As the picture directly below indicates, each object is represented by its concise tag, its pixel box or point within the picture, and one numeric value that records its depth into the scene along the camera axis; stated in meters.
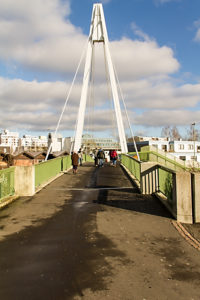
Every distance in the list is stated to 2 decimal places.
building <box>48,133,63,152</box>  94.33
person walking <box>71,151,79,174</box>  16.12
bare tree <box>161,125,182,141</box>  111.12
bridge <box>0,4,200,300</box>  3.24
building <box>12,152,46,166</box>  49.39
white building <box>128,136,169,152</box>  69.49
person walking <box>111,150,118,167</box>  22.56
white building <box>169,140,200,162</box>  70.06
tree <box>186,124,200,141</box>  105.19
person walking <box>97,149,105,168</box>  21.82
